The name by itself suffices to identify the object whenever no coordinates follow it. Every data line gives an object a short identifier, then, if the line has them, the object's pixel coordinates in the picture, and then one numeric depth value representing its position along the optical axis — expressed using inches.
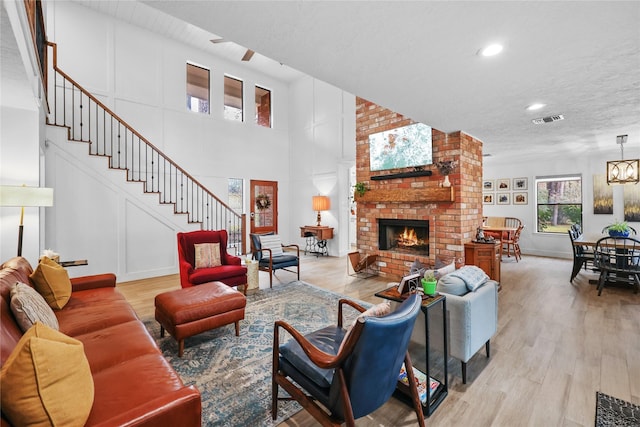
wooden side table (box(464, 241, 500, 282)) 171.8
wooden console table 291.4
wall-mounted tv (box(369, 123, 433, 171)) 187.0
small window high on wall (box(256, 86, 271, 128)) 332.2
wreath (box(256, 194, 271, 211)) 324.5
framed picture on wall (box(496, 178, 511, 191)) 310.2
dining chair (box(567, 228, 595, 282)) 192.9
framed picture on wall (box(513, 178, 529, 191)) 298.8
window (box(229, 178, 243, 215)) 303.3
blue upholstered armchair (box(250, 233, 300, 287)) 183.7
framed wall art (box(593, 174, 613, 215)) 251.3
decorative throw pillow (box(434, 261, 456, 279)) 101.0
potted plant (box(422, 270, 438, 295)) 84.4
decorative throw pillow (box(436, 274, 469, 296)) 89.2
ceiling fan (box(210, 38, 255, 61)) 241.0
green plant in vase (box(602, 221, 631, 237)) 179.8
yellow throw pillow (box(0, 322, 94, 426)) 37.5
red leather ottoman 100.1
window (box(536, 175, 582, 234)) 273.9
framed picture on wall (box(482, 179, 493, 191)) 323.9
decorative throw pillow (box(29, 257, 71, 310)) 94.9
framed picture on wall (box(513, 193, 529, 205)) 299.1
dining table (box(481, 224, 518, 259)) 267.9
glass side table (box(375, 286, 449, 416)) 74.2
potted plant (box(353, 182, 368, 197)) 220.5
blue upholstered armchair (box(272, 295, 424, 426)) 51.7
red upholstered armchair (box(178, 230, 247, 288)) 149.4
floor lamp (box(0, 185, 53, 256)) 90.0
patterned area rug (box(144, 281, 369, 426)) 75.0
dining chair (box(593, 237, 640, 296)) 163.5
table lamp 294.0
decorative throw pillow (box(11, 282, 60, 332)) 60.7
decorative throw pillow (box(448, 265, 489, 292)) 92.0
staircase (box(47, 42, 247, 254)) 207.8
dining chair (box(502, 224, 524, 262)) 268.6
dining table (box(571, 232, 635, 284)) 174.2
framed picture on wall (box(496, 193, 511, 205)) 311.1
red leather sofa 46.0
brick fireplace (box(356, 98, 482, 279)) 176.6
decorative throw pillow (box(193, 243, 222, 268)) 158.7
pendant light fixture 180.5
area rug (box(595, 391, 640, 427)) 70.5
